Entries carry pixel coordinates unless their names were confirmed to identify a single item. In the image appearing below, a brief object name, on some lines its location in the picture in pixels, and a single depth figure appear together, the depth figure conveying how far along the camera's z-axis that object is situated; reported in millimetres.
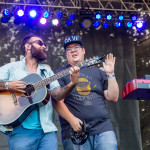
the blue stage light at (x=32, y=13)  6121
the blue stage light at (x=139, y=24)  6691
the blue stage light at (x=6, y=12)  5969
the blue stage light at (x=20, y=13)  6033
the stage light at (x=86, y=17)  6312
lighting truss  6137
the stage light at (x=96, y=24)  6535
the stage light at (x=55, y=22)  6352
